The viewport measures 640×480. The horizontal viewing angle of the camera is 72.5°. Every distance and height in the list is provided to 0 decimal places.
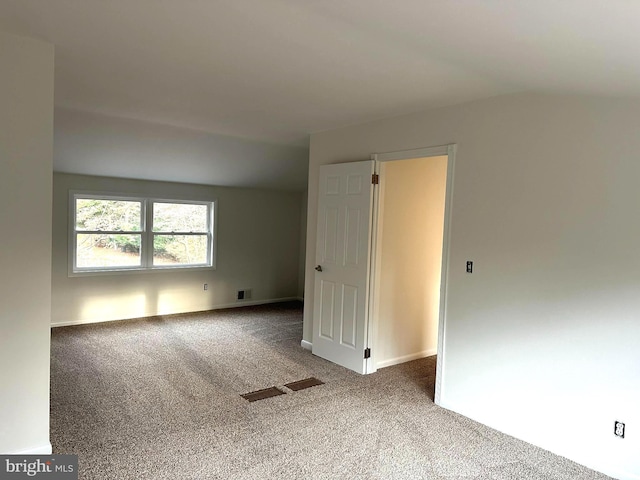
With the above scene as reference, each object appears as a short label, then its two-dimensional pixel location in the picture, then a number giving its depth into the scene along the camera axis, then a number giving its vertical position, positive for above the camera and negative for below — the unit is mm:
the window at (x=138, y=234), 5664 -211
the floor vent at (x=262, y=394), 3449 -1385
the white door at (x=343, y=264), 4078 -371
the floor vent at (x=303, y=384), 3704 -1384
